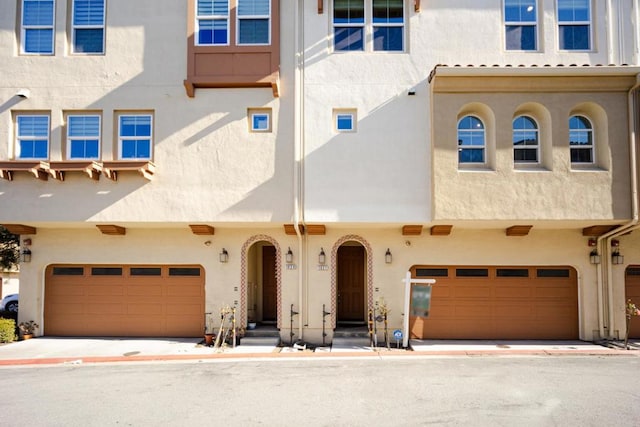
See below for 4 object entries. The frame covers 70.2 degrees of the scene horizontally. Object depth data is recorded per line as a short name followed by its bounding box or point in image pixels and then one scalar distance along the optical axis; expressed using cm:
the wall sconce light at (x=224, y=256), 1275
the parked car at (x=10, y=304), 1792
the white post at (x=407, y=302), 1190
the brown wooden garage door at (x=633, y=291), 1273
